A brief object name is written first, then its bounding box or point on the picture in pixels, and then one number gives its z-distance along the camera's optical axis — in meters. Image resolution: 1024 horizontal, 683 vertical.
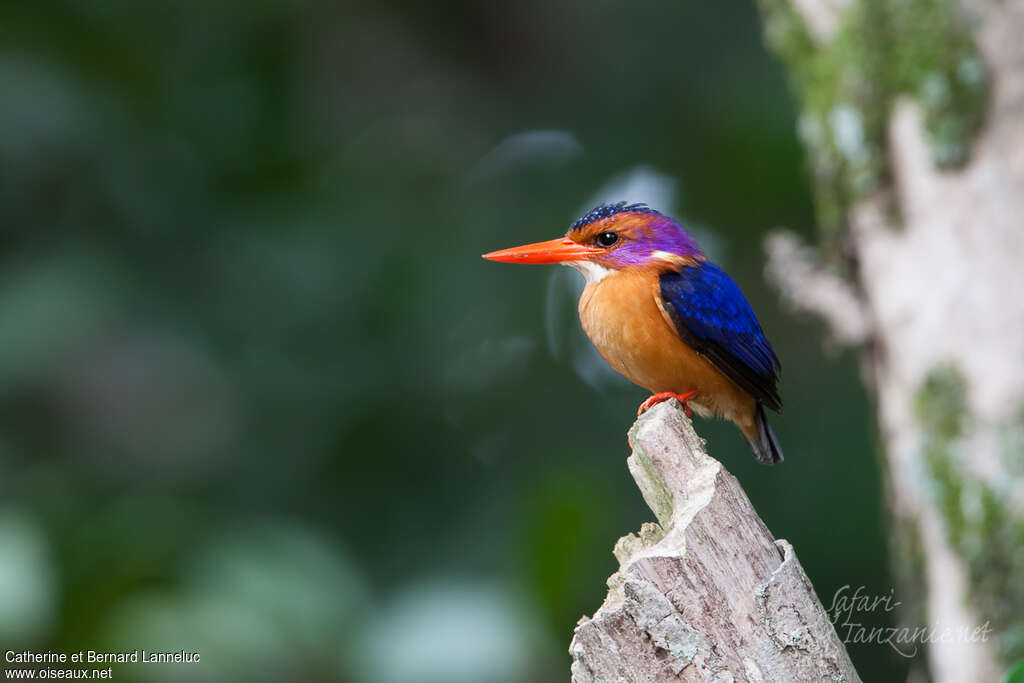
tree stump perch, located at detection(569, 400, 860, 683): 5.23
